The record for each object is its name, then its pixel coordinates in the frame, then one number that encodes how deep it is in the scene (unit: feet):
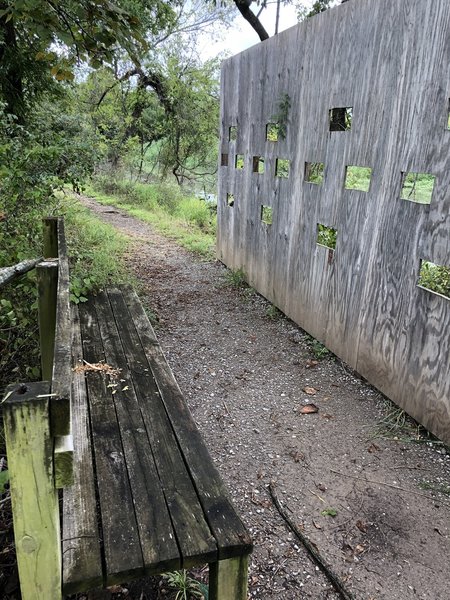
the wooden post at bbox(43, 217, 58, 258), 10.91
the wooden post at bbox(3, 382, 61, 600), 3.61
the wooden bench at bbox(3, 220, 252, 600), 3.86
